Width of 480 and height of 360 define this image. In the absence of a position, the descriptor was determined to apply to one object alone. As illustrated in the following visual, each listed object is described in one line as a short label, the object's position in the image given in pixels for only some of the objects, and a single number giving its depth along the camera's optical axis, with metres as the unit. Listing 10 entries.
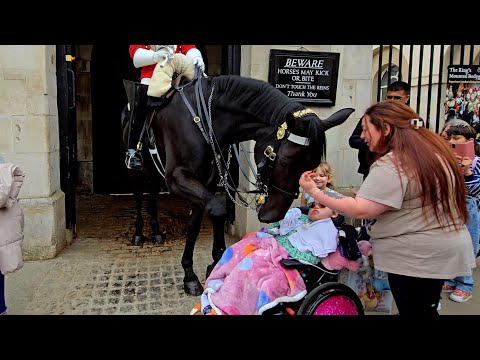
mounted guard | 3.97
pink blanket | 2.52
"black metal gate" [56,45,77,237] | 5.09
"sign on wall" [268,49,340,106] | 4.97
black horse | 2.80
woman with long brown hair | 2.13
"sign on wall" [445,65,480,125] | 5.18
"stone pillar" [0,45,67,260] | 4.58
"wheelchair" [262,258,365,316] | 2.51
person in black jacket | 4.33
